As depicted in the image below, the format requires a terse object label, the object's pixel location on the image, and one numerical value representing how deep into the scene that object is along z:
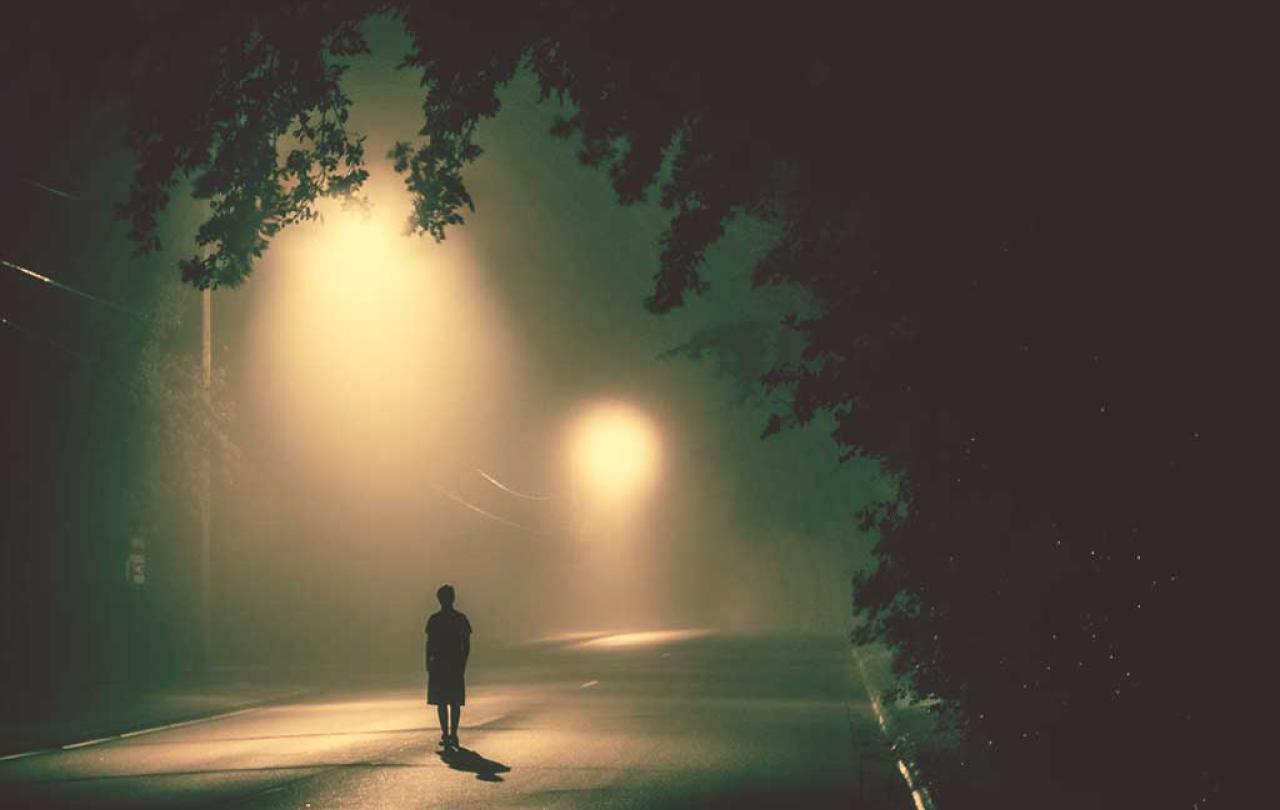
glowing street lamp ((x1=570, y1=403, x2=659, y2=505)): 79.00
